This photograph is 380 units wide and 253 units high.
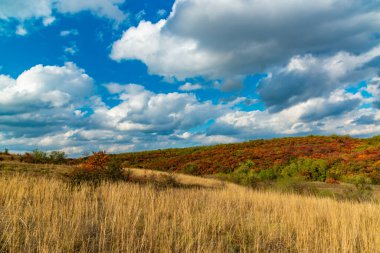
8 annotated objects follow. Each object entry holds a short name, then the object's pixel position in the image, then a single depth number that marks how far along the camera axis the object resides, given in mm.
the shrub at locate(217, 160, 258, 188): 23681
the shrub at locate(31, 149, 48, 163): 24247
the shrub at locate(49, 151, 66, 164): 27127
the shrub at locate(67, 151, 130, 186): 15292
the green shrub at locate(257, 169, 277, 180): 26969
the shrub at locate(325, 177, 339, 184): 23923
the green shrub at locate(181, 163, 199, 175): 36438
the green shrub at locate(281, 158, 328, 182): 27828
